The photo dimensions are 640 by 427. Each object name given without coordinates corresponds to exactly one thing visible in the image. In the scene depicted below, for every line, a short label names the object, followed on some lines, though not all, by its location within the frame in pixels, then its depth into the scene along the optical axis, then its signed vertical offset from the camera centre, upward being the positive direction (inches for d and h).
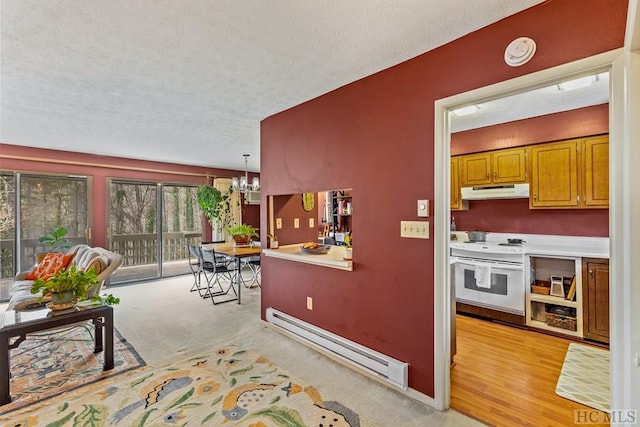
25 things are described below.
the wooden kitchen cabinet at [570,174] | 124.0 +16.7
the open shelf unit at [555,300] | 119.4 -37.7
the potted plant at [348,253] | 103.9 -14.2
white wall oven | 131.8 -30.1
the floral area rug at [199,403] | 74.9 -52.3
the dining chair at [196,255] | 191.2 -27.4
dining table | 171.5 -22.8
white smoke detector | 64.6 +35.8
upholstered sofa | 115.3 -26.2
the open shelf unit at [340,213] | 258.5 -0.1
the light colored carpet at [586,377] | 82.0 -51.9
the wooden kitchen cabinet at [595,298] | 112.7 -33.8
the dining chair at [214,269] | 178.4 -35.0
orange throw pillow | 152.4 -27.0
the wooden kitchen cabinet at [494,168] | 144.6 +23.0
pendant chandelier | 210.2 +21.0
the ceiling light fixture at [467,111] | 125.0 +44.2
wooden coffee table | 82.6 -34.7
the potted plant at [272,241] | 138.9 -13.1
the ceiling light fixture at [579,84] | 100.2 +45.0
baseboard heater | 86.5 -46.8
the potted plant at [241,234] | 199.0 -14.1
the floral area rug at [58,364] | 88.1 -52.4
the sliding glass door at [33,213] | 183.0 +1.3
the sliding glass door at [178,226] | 252.2 -10.3
